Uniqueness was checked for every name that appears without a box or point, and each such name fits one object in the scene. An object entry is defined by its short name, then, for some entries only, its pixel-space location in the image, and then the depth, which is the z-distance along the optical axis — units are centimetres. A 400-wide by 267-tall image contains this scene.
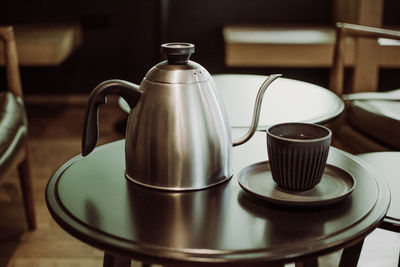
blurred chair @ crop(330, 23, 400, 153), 196
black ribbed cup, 109
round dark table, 101
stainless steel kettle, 112
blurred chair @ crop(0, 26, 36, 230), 177
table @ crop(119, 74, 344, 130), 159
